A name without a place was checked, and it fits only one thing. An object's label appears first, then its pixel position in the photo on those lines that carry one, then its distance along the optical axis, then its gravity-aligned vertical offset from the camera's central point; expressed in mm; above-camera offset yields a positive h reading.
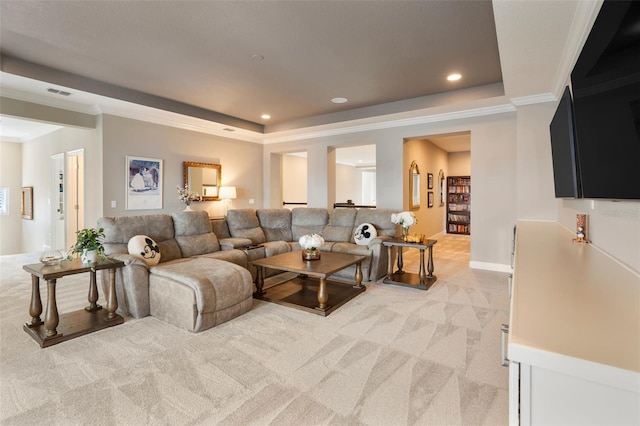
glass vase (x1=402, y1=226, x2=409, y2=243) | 4477 -301
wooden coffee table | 3318 -936
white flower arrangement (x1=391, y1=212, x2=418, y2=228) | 4406 -84
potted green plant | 2920 -291
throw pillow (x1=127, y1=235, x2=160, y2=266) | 3442 -380
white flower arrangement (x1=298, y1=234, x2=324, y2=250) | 3844 -345
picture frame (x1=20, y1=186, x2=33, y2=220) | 7574 +324
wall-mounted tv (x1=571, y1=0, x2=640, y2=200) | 1112 +461
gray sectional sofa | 2945 -505
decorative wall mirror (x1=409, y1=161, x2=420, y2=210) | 6625 +586
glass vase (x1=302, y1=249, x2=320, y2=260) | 3828 -497
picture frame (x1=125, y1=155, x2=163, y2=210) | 5137 +539
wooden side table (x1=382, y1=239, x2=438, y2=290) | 4152 -878
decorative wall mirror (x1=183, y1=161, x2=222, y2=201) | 5928 +715
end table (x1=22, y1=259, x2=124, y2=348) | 2617 -892
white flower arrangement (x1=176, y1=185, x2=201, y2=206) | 5781 +369
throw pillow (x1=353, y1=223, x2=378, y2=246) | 4801 -315
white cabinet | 645 -308
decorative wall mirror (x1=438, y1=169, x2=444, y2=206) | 9164 +862
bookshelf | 9695 +240
